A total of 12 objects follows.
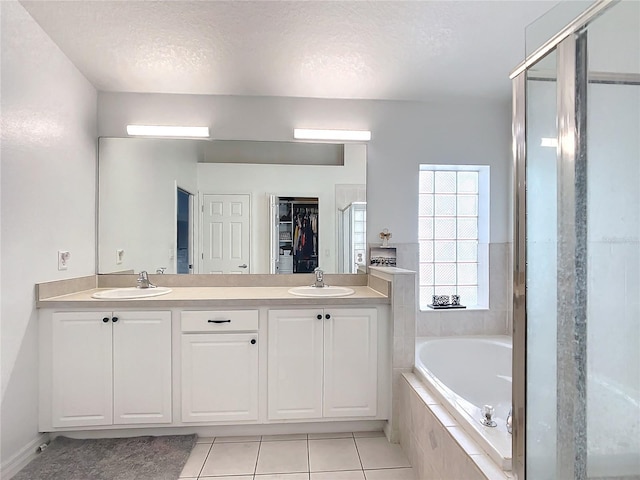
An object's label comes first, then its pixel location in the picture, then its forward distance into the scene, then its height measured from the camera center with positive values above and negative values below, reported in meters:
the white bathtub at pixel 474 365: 2.39 -0.90
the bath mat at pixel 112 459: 1.77 -1.20
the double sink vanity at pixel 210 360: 2.02 -0.72
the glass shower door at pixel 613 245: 0.86 -0.01
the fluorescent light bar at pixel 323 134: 2.69 +0.84
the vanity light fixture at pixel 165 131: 2.61 +0.83
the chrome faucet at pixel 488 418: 1.41 -0.73
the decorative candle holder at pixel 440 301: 2.82 -0.49
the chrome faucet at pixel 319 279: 2.60 -0.29
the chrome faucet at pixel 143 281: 2.53 -0.30
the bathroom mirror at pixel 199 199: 2.65 +0.32
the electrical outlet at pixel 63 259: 2.15 -0.12
